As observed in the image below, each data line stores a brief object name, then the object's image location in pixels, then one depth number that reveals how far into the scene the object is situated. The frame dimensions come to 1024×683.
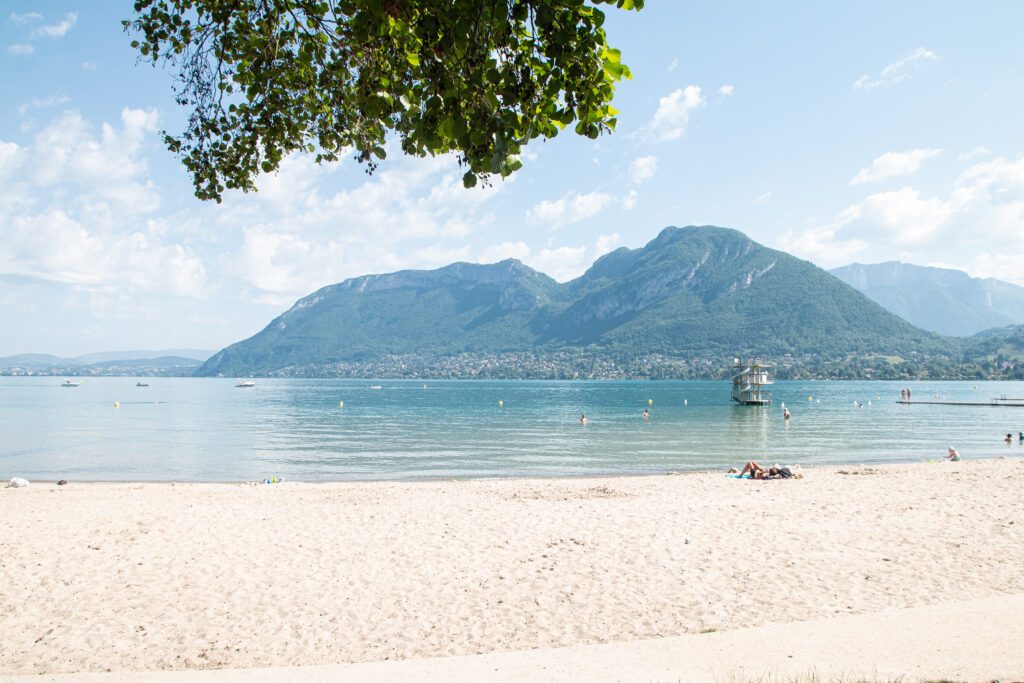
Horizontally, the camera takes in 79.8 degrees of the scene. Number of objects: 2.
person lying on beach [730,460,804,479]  22.11
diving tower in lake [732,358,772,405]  82.62
